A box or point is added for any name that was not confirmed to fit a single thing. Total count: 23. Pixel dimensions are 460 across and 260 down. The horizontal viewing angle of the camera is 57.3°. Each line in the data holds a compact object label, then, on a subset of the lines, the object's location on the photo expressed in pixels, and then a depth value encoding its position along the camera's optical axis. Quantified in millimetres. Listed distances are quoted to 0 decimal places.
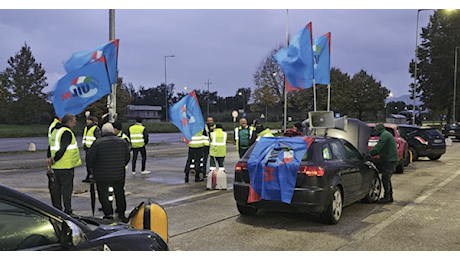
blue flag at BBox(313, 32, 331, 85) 13375
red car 14227
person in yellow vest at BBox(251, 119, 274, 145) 12578
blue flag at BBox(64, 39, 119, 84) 8344
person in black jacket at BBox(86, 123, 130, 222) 6746
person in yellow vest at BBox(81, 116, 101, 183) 11226
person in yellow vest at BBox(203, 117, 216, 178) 12312
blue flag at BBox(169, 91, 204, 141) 10086
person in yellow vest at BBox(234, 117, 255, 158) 12492
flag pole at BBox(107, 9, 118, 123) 10486
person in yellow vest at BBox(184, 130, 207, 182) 11688
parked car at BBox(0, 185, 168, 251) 2744
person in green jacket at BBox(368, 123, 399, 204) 9031
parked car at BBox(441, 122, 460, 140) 33500
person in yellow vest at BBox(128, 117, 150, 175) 12703
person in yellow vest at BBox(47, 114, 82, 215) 7215
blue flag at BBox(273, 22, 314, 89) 12594
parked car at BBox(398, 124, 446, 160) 17812
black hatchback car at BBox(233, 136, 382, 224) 6789
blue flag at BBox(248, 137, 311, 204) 6863
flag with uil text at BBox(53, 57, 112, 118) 7758
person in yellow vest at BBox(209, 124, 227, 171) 11656
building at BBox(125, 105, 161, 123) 101675
